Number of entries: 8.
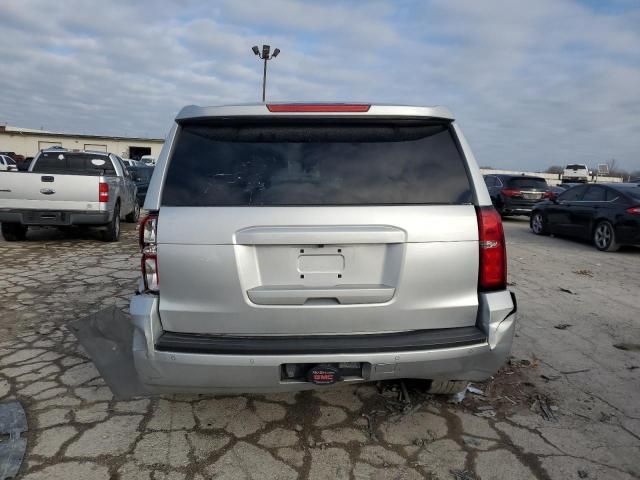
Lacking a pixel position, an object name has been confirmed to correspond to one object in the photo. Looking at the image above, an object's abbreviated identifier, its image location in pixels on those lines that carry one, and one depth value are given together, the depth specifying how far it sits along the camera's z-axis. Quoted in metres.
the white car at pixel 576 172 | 41.12
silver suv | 2.35
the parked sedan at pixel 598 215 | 9.38
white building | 47.04
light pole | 21.80
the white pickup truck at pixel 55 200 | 8.29
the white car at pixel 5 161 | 24.94
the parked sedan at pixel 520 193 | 15.44
